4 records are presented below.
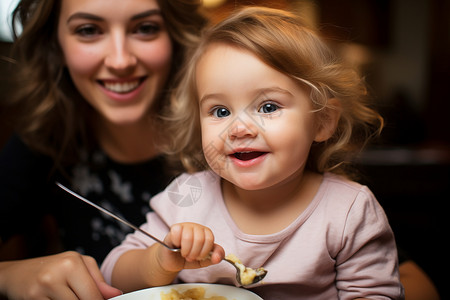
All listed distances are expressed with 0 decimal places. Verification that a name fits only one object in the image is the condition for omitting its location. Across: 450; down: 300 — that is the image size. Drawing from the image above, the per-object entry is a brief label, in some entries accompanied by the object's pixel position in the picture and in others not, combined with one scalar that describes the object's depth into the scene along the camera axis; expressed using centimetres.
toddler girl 44
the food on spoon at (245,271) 44
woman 64
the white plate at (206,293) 44
